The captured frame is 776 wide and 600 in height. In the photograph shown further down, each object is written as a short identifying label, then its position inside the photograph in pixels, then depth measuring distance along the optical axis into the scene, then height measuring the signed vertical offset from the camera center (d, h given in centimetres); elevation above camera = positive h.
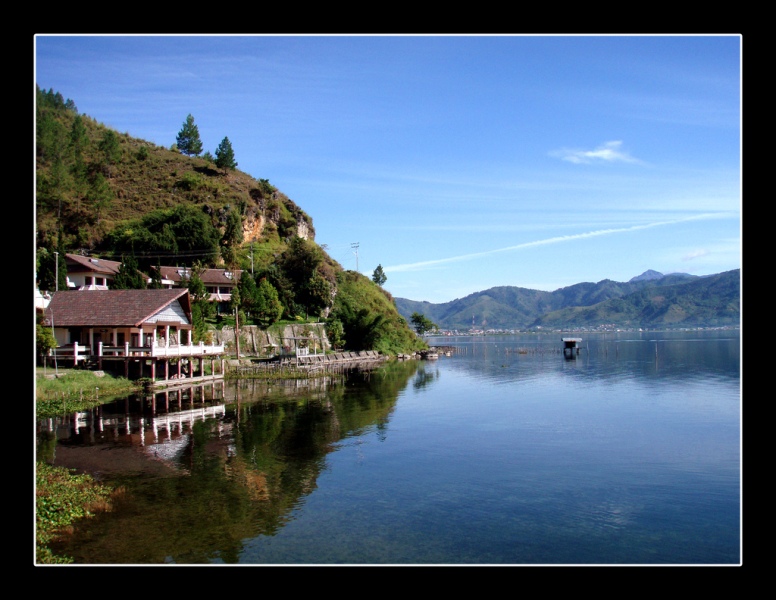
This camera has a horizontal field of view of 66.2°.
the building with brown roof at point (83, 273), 6656 +551
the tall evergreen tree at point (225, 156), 11406 +3156
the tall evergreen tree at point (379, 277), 12750 +849
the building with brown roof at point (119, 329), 4606 -64
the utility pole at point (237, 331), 6554 -134
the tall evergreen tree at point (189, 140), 12112 +3665
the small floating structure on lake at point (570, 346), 11256 -633
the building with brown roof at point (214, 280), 7519 +511
